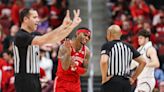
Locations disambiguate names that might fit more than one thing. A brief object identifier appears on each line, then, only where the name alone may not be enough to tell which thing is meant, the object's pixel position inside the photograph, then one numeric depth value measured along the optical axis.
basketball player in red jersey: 9.62
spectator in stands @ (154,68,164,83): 15.39
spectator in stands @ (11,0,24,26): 19.71
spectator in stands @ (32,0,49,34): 19.34
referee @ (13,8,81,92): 9.23
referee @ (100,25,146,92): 10.09
